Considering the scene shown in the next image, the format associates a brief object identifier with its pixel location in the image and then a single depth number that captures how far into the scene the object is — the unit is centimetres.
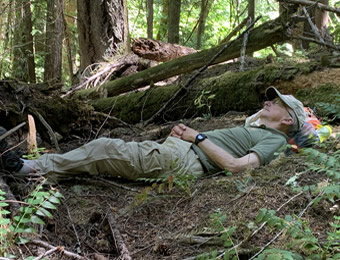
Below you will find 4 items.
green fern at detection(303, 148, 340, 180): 227
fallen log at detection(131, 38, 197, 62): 944
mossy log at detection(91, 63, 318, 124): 567
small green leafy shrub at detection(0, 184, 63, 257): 199
